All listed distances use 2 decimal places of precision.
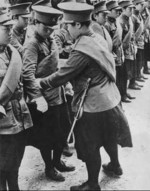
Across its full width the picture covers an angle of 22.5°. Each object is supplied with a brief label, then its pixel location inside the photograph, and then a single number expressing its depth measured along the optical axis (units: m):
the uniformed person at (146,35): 9.98
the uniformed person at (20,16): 5.26
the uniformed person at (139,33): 8.95
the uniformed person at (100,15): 6.46
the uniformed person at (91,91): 3.92
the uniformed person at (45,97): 4.27
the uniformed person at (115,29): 7.32
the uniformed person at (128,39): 7.93
